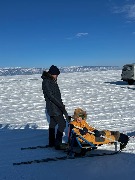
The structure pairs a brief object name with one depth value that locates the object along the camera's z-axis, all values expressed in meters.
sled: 2.62
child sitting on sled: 2.63
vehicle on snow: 10.23
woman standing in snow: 2.77
